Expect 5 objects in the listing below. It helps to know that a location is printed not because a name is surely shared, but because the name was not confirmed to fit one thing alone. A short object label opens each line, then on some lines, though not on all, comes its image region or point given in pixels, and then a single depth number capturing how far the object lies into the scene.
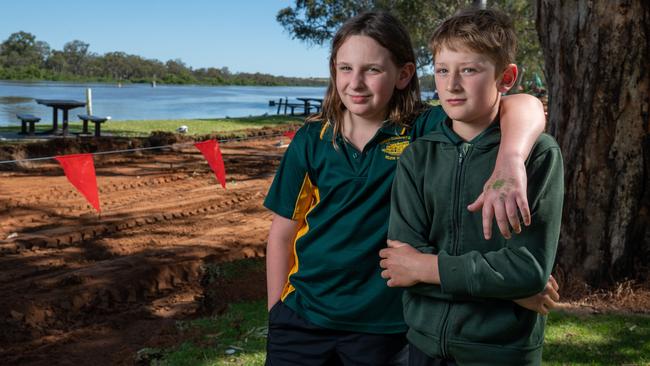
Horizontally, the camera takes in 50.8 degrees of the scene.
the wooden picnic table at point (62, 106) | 15.84
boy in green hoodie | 1.76
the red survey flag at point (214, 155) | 9.08
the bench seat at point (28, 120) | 15.00
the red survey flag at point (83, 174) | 7.29
